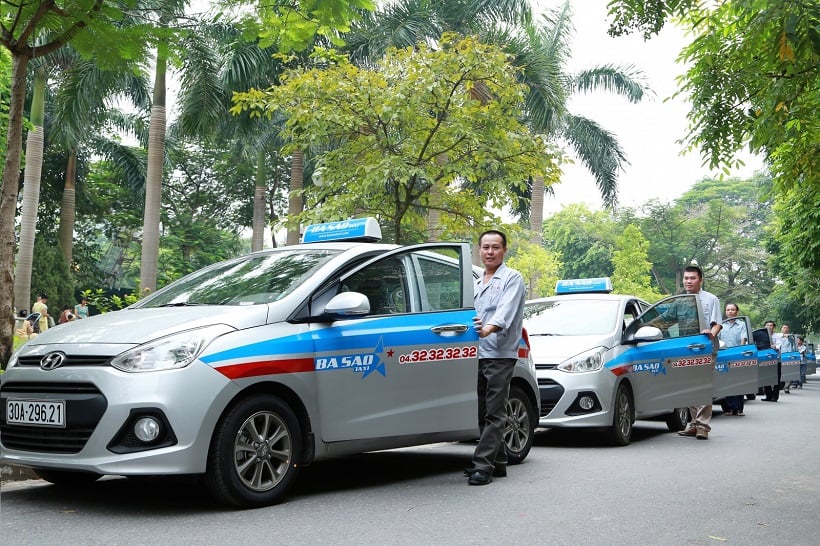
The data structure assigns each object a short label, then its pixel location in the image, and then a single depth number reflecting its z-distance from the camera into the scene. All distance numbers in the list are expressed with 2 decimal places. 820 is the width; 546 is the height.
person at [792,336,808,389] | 31.50
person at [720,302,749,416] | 15.53
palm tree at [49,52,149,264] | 24.28
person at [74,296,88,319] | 21.97
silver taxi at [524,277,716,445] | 9.88
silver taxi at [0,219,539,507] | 5.56
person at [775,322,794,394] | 24.87
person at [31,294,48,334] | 22.38
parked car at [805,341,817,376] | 38.09
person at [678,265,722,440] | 11.24
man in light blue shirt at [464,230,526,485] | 7.23
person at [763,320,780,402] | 20.77
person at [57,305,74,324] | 23.19
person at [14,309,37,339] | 19.68
